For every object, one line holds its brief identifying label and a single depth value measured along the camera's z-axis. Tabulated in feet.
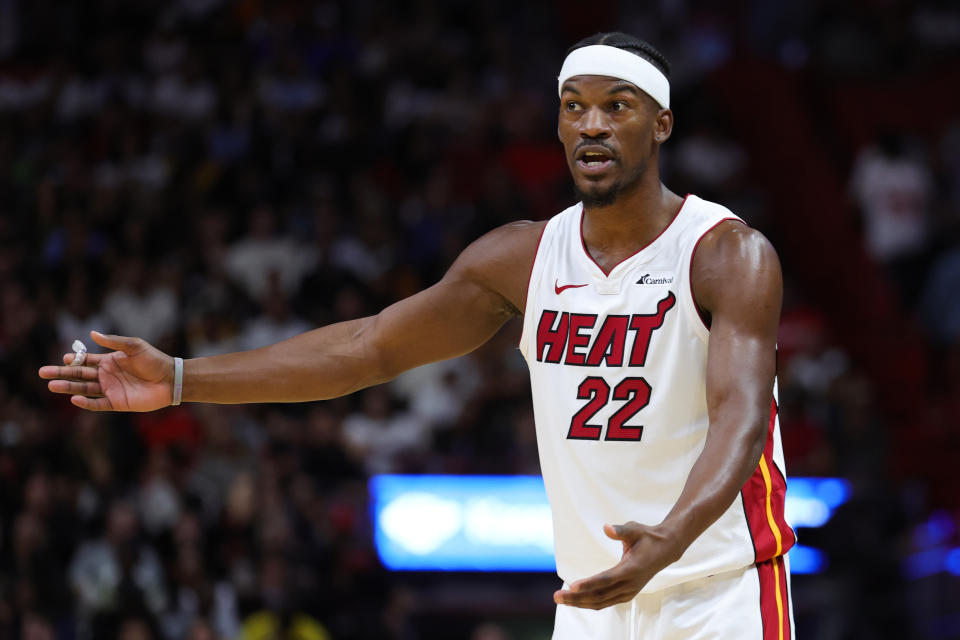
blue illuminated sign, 71.46
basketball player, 28.63
